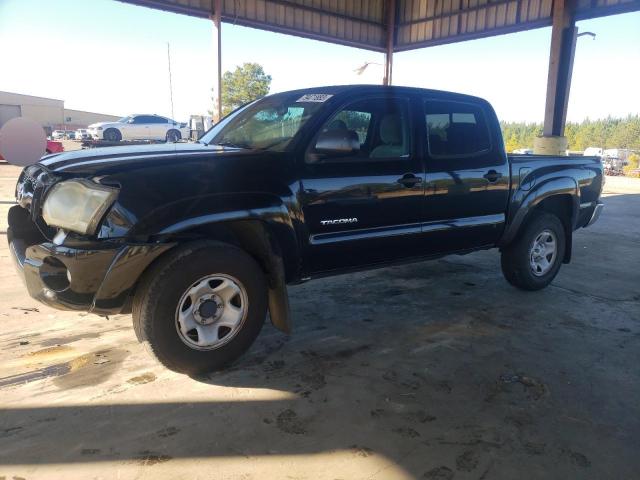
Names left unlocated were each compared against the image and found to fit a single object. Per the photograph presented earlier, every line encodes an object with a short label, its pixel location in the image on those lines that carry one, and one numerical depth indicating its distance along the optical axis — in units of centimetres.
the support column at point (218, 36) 1241
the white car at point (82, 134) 2560
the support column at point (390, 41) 1589
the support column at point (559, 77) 1159
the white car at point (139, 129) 2348
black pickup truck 254
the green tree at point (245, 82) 3803
